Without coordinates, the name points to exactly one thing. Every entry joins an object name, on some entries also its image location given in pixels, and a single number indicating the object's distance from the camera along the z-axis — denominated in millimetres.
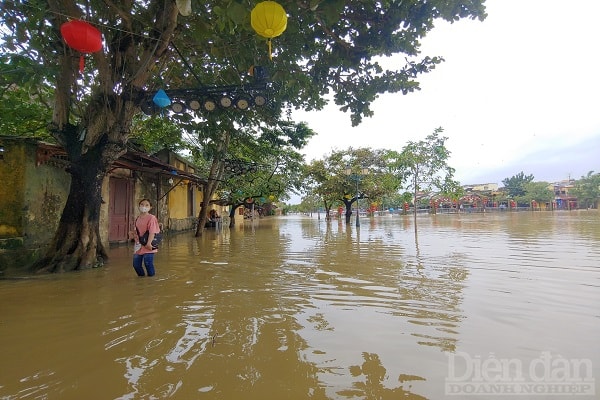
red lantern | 4879
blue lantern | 7402
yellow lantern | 3377
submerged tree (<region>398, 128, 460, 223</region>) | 17406
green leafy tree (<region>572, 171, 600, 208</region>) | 53688
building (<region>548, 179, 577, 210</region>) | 59631
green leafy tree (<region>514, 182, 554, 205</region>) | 59375
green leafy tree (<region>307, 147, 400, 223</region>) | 25922
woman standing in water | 6074
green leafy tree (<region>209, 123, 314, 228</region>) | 14984
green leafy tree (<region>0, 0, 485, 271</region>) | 6422
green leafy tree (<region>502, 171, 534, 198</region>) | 66125
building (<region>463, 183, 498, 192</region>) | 77888
